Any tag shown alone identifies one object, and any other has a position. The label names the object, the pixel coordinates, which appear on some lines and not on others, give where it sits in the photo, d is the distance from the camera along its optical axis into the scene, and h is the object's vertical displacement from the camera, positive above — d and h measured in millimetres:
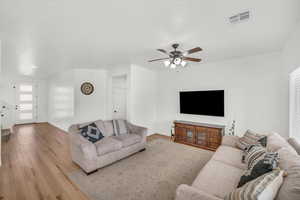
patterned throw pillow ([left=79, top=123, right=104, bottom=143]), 2840 -744
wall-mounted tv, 3795 -85
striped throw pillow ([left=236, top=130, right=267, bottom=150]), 2138 -687
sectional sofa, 1123 -926
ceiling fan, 2479 +775
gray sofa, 2439 -978
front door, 6871 -224
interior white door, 5254 -133
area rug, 1967 -1374
